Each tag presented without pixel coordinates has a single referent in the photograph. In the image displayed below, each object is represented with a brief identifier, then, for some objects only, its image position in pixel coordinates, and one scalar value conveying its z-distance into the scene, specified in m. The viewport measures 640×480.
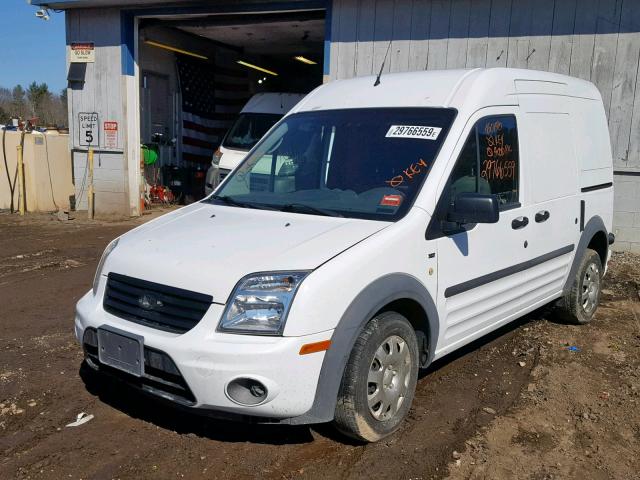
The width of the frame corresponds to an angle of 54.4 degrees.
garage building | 8.88
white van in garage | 11.56
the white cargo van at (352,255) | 3.09
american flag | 15.68
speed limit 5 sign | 12.59
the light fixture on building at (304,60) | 16.12
